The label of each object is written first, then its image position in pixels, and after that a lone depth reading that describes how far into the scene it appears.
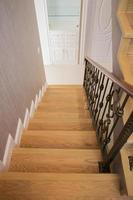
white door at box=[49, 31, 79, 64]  4.39
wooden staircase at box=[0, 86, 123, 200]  1.08
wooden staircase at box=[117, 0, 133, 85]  1.45
